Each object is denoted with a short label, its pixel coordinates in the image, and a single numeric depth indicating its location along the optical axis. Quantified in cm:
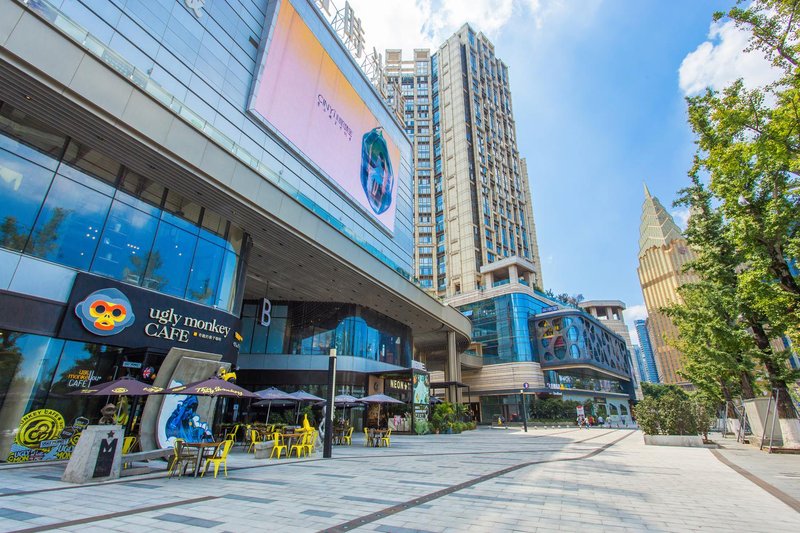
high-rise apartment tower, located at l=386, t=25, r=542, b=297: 7406
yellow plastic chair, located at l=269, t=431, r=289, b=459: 1399
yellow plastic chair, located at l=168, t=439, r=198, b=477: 921
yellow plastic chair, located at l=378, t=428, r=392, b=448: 1898
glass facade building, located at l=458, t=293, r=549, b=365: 5700
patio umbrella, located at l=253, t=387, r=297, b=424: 1770
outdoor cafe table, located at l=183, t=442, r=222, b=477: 940
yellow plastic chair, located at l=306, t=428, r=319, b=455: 1526
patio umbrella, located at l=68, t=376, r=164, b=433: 986
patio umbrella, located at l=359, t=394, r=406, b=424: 2259
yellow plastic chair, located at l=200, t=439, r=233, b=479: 937
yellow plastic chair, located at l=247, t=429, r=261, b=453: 1581
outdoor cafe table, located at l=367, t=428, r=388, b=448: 1885
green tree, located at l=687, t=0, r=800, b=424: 1255
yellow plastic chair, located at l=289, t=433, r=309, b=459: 1442
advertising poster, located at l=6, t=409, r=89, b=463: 1058
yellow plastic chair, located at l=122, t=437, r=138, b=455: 1238
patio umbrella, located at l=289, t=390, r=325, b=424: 1936
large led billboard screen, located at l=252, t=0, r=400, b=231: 2519
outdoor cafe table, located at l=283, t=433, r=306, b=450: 1442
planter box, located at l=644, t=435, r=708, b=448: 1834
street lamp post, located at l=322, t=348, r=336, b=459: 1395
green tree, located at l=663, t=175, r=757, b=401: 1867
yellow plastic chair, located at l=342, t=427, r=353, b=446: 2078
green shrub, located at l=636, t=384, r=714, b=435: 1911
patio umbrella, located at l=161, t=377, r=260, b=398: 1026
